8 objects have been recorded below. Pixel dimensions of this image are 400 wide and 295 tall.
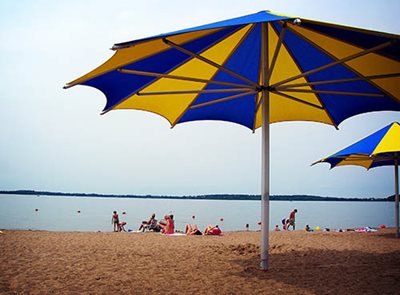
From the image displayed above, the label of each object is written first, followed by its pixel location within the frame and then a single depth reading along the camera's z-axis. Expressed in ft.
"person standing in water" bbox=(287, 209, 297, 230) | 73.51
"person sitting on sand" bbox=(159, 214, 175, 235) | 48.47
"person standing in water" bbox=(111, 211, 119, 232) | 69.00
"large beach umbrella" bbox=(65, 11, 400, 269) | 16.24
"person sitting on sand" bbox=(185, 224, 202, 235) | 48.17
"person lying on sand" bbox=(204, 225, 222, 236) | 48.70
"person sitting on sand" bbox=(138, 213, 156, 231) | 64.61
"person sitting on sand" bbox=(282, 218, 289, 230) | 75.65
